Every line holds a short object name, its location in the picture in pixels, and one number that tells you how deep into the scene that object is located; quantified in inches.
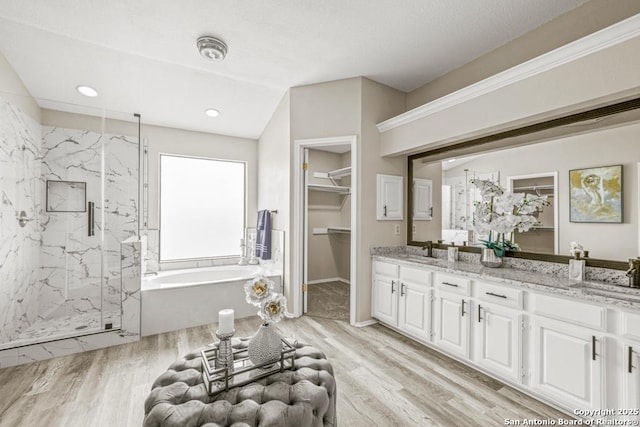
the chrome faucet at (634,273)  67.3
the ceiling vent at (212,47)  95.1
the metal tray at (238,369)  51.7
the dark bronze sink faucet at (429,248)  122.5
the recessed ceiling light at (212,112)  145.9
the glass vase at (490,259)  94.7
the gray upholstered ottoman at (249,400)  43.6
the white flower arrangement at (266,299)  60.3
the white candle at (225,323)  57.5
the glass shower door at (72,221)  118.8
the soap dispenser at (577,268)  75.7
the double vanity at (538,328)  60.5
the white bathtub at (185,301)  115.9
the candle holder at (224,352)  55.7
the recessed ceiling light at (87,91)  120.3
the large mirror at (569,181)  73.1
